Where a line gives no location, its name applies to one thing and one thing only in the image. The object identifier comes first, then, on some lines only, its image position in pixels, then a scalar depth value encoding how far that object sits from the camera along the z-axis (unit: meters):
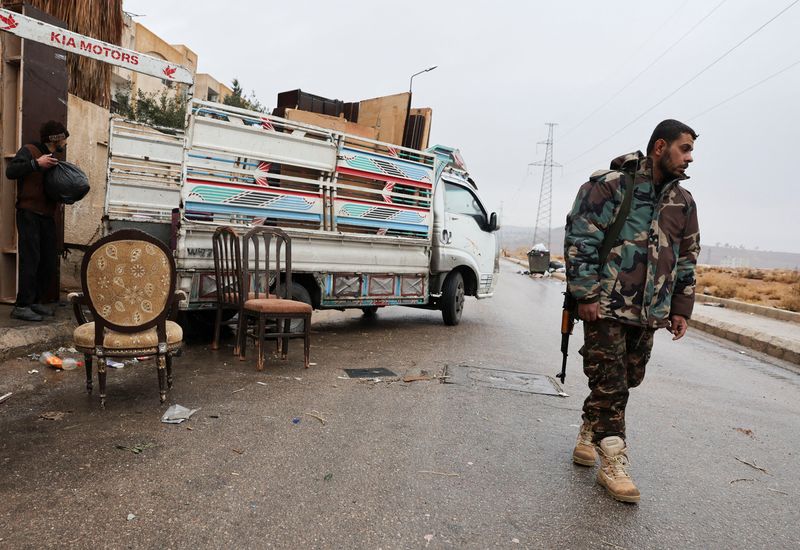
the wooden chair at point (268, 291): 5.21
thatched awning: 7.00
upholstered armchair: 3.89
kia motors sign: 4.94
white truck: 5.86
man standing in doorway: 5.20
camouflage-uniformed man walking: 3.14
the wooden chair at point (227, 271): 5.55
